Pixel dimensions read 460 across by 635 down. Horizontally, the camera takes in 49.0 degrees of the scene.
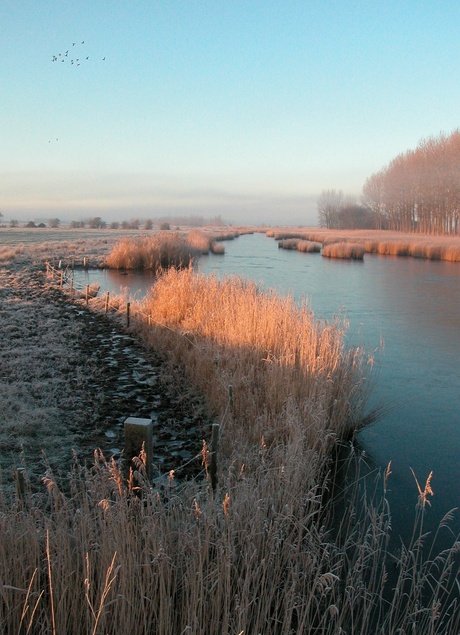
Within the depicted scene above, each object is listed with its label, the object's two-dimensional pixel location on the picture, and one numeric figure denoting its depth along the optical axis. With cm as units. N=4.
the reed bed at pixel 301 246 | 3603
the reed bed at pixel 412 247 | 2958
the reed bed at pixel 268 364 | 504
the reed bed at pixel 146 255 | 2317
